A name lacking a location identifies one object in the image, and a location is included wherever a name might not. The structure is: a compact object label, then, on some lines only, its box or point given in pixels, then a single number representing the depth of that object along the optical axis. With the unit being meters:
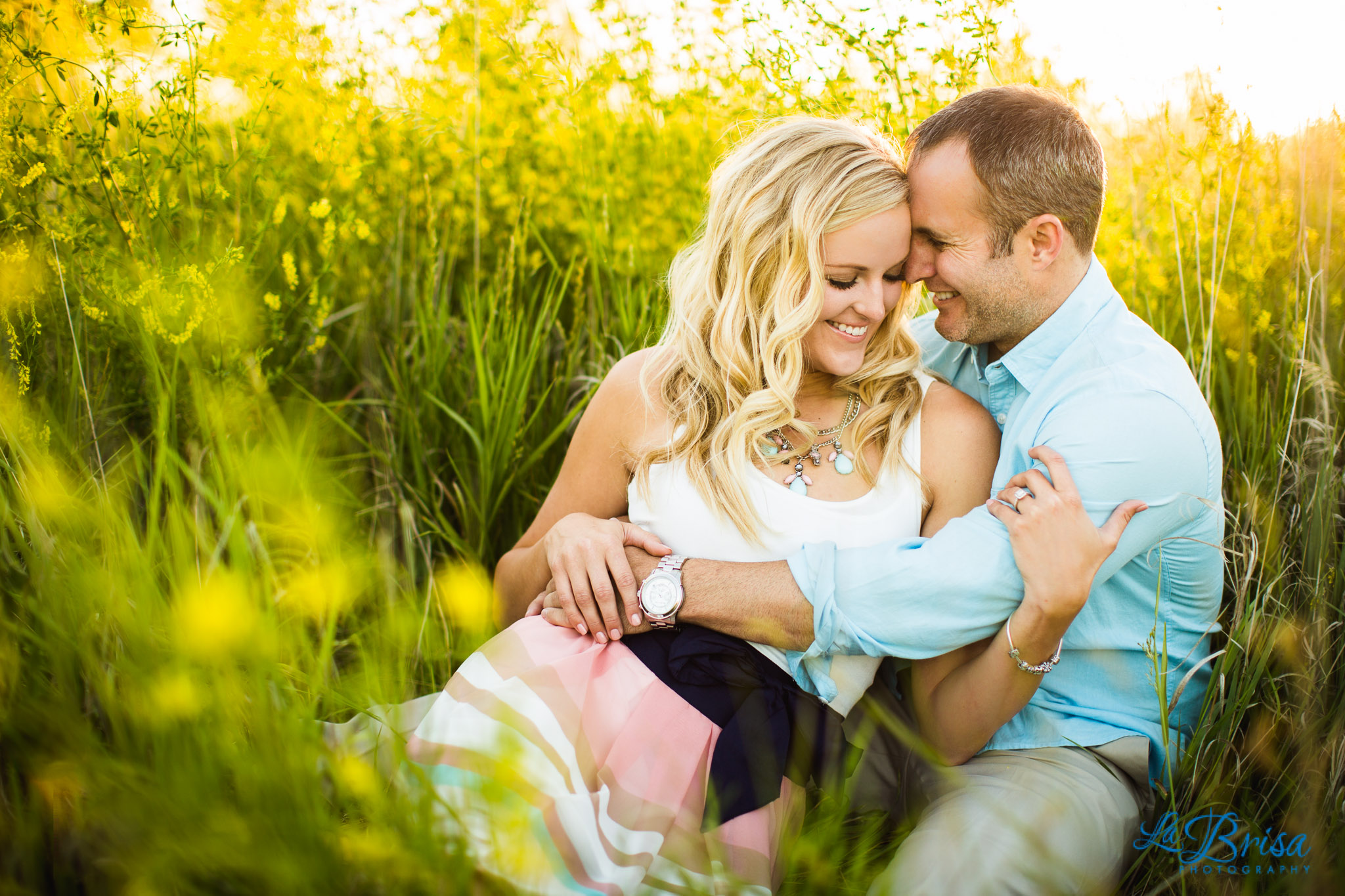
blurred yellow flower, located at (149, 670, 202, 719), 1.04
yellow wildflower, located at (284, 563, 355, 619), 0.98
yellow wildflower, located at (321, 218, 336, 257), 2.39
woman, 1.59
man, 1.67
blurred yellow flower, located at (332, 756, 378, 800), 0.99
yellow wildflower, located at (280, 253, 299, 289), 2.24
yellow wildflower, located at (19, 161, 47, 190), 1.79
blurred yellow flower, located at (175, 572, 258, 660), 0.89
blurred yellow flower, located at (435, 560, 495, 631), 1.01
